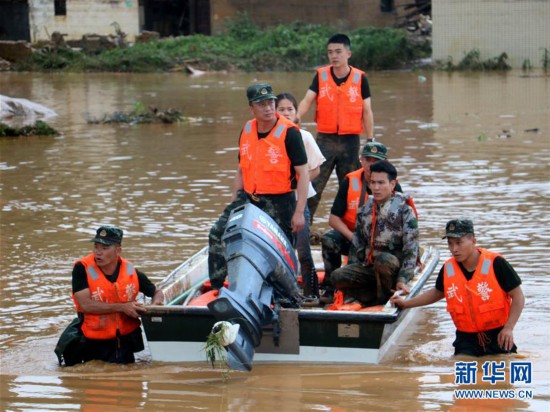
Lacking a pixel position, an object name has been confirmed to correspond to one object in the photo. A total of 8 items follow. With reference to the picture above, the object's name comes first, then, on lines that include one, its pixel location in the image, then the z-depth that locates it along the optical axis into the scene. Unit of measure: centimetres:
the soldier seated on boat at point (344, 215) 1702
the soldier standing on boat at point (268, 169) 1609
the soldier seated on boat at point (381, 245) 1574
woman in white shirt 1703
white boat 1443
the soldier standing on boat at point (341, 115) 2137
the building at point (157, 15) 9306
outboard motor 1342
